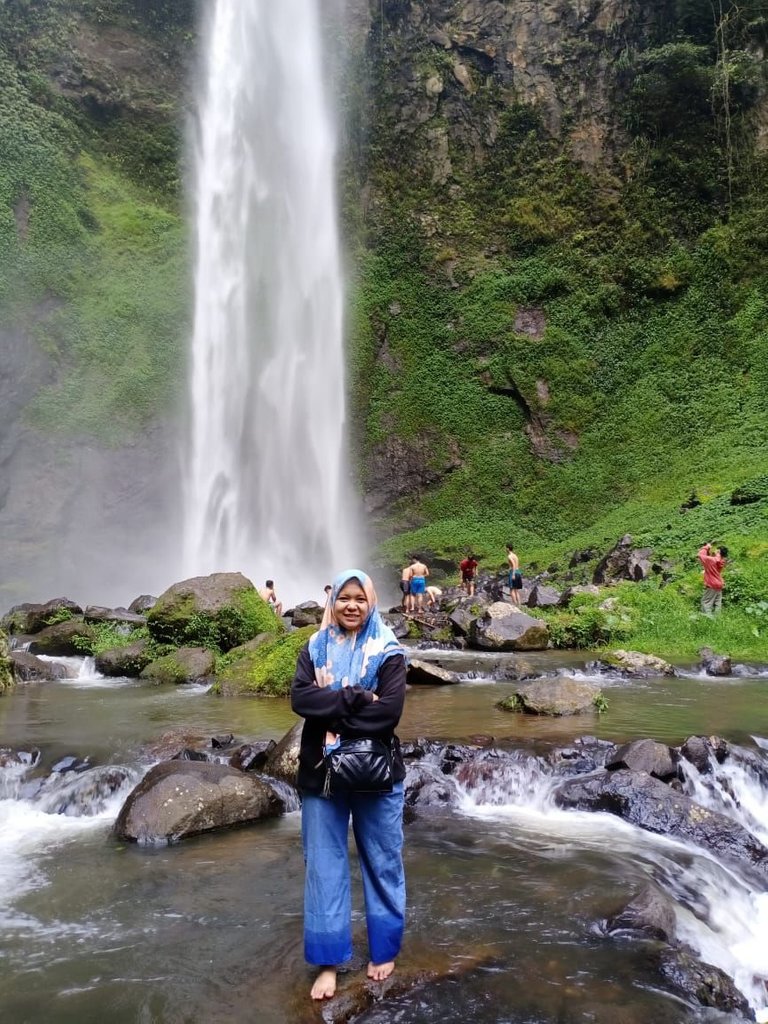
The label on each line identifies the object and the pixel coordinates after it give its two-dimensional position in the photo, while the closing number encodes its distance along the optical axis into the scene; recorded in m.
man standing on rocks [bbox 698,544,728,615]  13.51
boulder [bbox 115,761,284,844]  5.56
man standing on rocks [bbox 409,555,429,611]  17.27
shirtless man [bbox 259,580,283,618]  17.77
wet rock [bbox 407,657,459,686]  10.75
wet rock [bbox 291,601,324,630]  16.03
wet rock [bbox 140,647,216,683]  11.98
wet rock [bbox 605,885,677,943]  3.93
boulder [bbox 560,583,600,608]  15.70
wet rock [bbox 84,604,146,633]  15.34
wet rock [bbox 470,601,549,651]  13.41
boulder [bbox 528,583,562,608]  16.14
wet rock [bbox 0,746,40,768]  7.22
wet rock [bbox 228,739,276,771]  7.03
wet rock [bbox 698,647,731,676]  11.16
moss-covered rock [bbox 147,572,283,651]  13.09
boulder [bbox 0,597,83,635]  16.23
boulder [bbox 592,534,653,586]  16.94
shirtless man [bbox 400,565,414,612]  17.52
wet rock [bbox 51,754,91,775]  7.12
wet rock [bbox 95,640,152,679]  12.74
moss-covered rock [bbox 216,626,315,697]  10.65
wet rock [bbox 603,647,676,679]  11.26
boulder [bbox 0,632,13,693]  11.36
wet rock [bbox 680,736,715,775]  6.66
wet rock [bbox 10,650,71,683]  12.35
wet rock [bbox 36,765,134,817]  6.45
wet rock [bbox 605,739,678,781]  6.45
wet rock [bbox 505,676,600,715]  8.64
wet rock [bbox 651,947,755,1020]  3.45
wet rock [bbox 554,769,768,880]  5.40
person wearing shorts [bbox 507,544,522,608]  17.83
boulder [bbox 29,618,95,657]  14.48
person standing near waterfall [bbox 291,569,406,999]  3.26
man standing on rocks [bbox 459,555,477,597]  19.32
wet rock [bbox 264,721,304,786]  6.61
